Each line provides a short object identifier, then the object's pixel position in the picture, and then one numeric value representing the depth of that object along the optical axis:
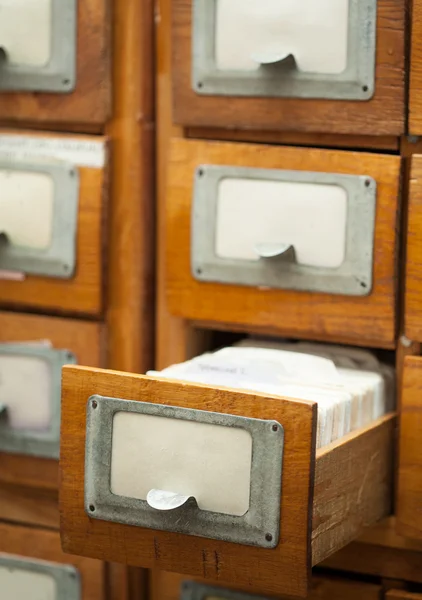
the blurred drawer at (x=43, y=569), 1.30
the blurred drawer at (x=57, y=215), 1.25
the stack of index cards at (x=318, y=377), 1.12
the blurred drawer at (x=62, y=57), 1.24
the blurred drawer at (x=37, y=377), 1.28
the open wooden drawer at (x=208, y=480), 1.05
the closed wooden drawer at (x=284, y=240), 1.18
